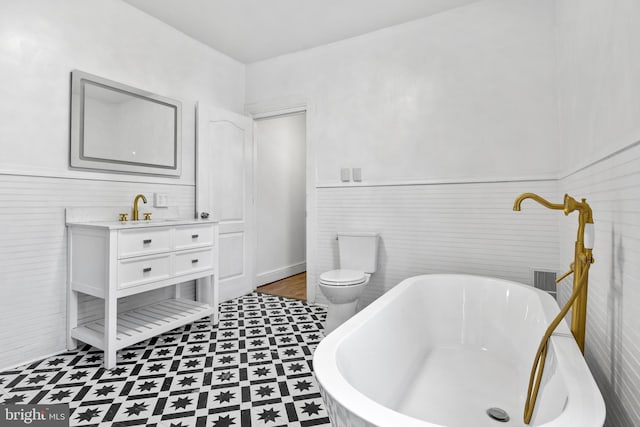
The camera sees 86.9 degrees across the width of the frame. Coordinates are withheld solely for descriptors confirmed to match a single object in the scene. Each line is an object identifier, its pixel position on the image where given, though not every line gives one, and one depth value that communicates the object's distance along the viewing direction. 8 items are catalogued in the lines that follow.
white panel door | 3.16
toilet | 2.47
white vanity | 2.05
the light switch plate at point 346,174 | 3.12
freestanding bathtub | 0.88
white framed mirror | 2.31
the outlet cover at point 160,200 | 2.82
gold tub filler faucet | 1.16
